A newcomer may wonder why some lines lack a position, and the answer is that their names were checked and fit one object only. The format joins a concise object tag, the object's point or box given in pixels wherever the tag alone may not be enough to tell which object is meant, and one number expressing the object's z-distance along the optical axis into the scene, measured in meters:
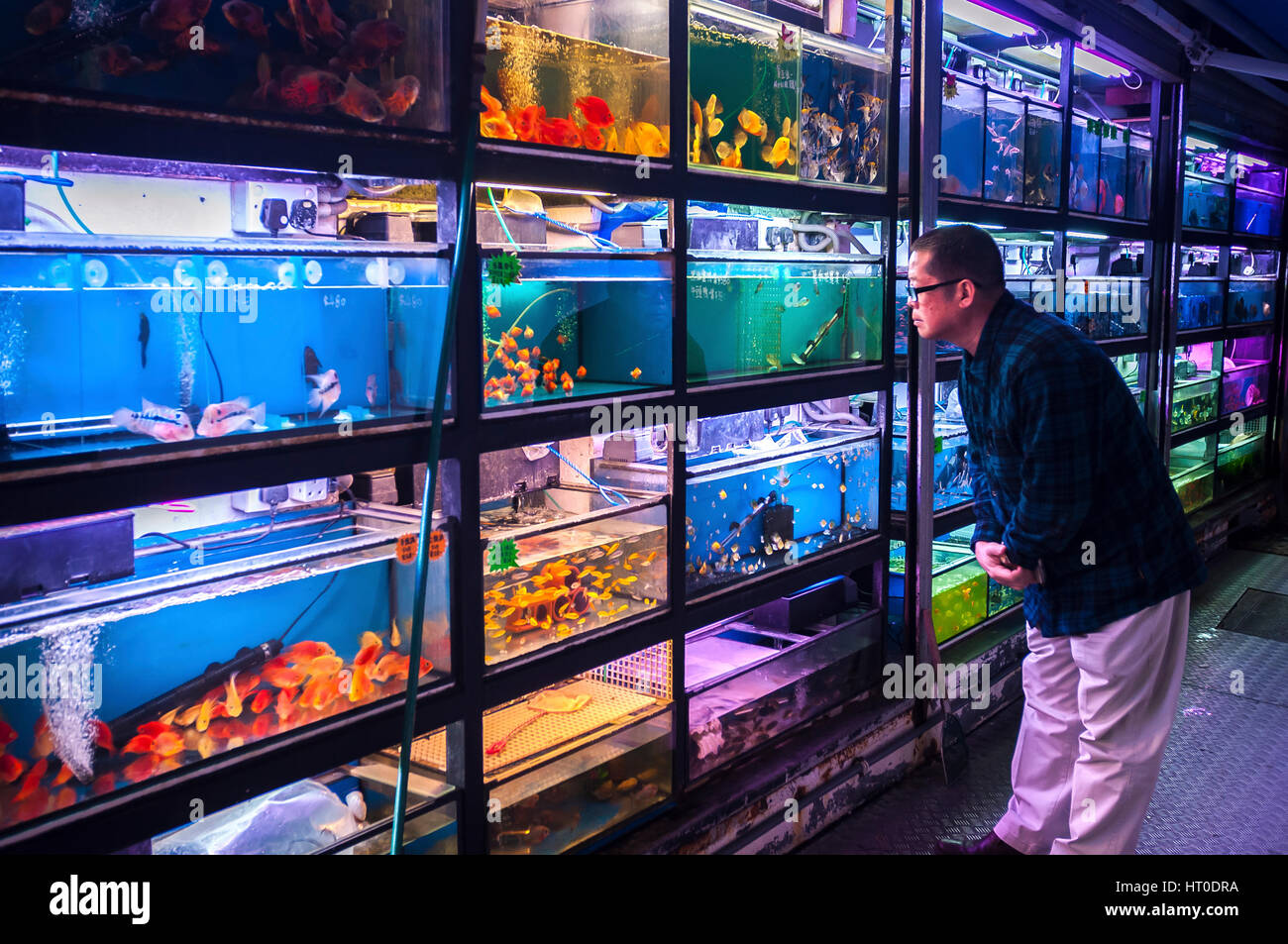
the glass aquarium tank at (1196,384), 7.29
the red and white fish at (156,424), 2.03
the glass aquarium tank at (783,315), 3.40
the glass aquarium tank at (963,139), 4.35
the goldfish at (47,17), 1.79
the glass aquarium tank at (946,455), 4.36
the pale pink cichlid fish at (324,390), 2.35
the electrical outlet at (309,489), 2.74
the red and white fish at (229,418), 2.12
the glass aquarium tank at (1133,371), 6.45
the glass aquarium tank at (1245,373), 8.33
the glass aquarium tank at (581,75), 2.72
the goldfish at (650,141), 3.03
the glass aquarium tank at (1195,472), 7.55
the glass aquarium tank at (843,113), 3.68
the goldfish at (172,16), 1.94
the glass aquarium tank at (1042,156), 5.00
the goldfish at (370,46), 2.25
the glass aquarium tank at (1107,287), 5.76
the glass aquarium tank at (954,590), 4.60
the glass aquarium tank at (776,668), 3.46
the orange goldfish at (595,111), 2.93
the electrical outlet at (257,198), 2.57
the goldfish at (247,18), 2.06
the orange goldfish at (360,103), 2.23
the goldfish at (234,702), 2.21
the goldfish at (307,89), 2.12
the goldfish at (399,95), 2.31
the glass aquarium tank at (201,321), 1.90
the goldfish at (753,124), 3.44
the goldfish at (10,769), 1.90
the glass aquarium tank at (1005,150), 4.69
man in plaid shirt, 2.78
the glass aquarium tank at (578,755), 2.79
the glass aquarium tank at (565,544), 2.77
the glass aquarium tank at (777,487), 3.49
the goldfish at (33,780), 1.92
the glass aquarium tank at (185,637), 1.94
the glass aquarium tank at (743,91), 3.25
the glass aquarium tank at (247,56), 1.81
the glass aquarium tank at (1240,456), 8.34
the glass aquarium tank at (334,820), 2.41
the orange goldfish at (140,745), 2.07
